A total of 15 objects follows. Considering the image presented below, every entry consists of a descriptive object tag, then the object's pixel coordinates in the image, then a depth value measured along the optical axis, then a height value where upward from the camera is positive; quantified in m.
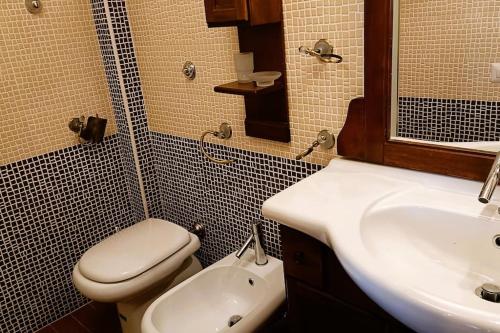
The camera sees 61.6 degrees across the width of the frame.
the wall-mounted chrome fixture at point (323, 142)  1.28 -0.37
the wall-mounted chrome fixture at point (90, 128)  1.90 -0.38
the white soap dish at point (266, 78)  1.31 -0.17
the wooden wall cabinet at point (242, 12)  1.22 +0.03
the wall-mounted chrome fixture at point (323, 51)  1.19 -0.10
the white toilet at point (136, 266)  1.54 -0.84
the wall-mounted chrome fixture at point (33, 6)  1.71 +0.15
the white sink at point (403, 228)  0.80 -0.44
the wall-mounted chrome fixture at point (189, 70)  1.68 -0.16
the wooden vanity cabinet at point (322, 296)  0.94 -0.64
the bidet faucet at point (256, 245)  1.53 -0.77
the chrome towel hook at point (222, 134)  1.63 -0.40
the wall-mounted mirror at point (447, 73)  0.94 -0.16
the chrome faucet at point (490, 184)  0.84 -0.35
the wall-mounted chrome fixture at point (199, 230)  1.93 -0.88
